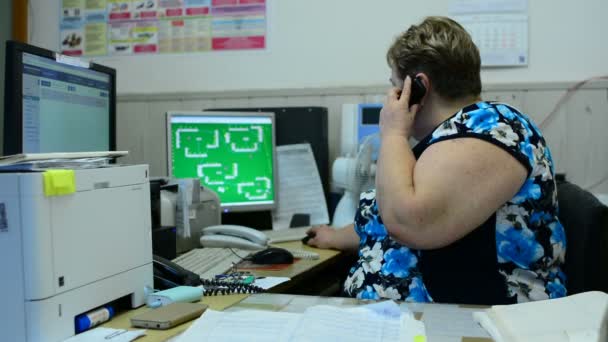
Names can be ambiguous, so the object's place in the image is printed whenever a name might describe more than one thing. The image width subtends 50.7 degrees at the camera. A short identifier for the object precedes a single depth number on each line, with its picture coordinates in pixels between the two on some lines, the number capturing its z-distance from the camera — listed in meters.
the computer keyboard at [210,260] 1.54
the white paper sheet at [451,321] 0.98
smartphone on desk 1.04
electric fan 2.15
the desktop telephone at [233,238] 1.91
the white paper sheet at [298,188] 2.41
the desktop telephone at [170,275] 1.31
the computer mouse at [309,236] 2.04
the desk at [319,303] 0.98
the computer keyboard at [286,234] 2.12
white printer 0.92
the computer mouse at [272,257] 1.69
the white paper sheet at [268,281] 1.38
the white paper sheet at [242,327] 0.94
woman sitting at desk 1.23
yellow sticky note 0.93
